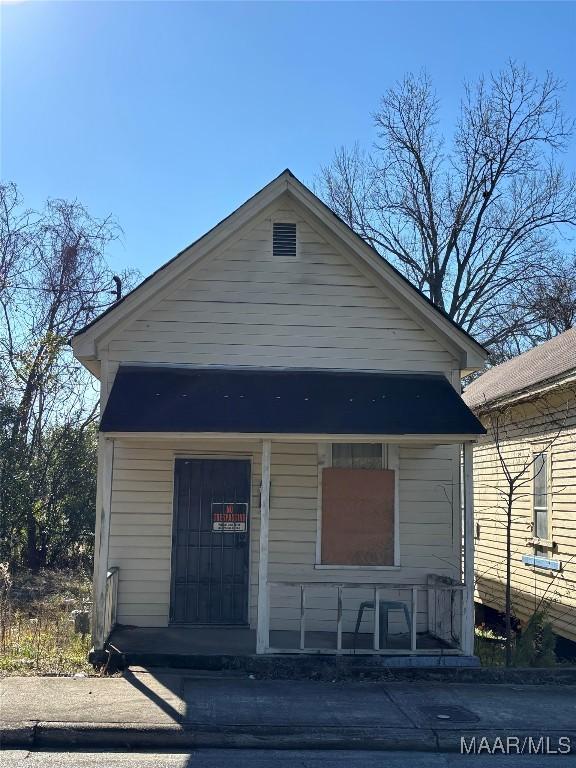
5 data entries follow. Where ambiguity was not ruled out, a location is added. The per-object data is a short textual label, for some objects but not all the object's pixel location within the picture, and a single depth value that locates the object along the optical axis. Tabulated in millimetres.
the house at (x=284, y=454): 9758
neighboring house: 10938
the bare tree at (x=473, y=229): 29750
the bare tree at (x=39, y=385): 15680
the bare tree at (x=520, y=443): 11359
